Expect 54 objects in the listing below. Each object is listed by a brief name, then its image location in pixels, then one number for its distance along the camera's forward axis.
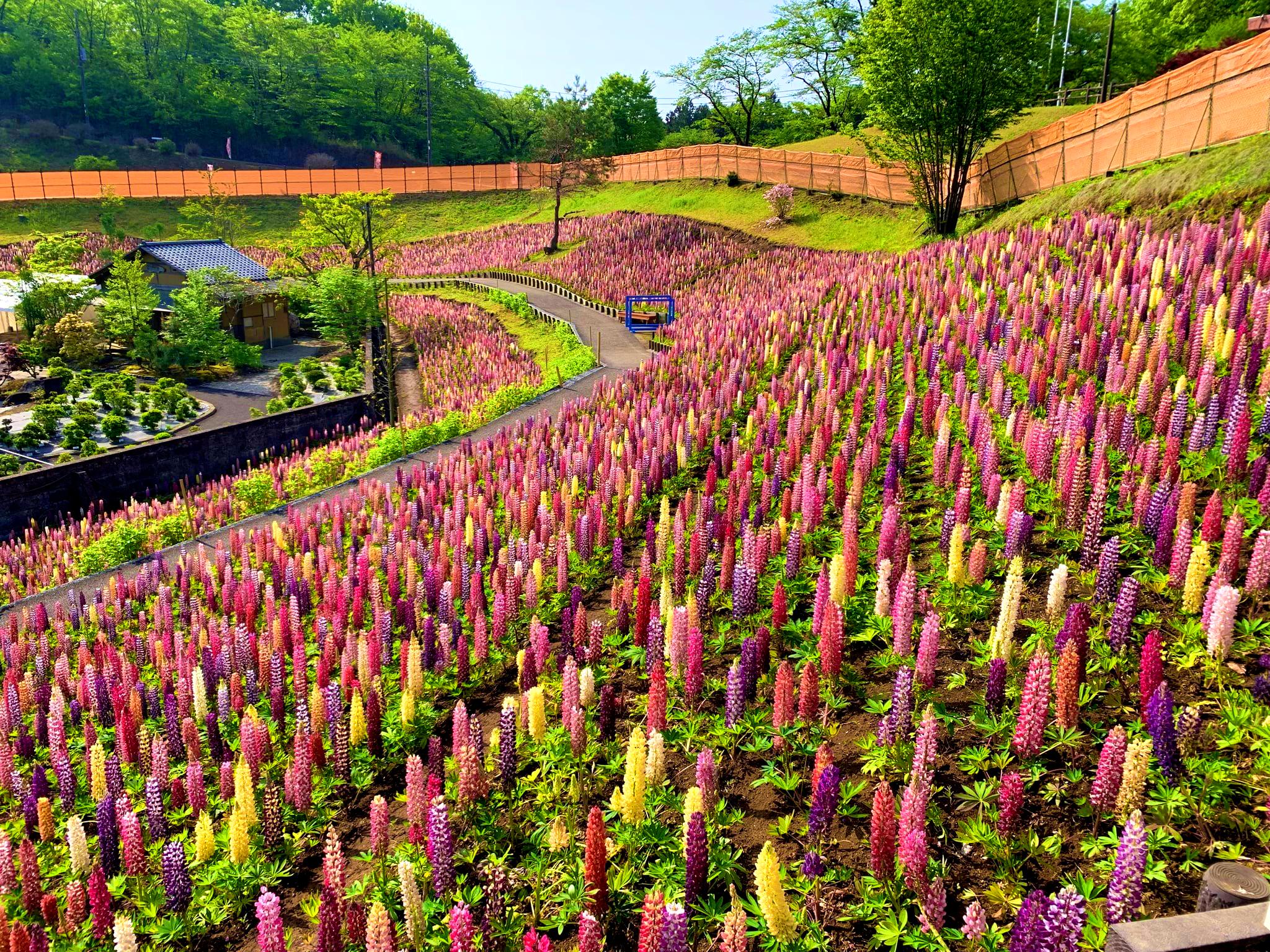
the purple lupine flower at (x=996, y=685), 6.37
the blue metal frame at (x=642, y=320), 41.28
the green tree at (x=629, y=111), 94.25
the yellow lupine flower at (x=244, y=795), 6.97
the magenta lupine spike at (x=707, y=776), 6.04
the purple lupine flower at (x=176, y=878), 6.58
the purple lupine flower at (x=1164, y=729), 5.34
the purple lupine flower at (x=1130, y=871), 4.45
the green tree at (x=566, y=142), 62.38
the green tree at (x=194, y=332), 43.19
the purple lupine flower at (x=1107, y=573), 7.22
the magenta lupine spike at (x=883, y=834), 5.19
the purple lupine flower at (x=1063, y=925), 4.23
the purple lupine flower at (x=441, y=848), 5.99
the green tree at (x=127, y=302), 44.44
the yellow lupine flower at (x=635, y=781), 6.07
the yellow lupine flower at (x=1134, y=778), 5.09
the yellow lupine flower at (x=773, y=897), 4.74
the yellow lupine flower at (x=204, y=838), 6.91
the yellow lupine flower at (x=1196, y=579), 6.66
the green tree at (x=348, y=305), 45.91
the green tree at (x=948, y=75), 36.34
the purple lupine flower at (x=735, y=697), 7.04
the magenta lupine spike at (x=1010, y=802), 5.32
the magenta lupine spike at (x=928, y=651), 6.72
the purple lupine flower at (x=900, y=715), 6.33
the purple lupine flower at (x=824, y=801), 5.48
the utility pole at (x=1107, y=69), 51.47
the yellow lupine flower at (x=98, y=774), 8.14
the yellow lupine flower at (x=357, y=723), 8.16
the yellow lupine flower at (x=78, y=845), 7.05
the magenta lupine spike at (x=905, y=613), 7.29
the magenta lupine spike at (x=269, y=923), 5.36
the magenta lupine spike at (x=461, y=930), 4.94
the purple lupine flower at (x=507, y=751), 7.00
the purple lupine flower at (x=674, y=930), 4.50
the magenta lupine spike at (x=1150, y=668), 5.73
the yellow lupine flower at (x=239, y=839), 6.87
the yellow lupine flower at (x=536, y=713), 7.33
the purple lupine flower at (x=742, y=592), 8.61
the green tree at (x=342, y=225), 55.03
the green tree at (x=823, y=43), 79.31
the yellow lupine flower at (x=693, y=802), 5.50
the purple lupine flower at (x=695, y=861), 5.38
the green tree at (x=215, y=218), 68.00
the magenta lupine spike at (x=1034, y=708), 5.84
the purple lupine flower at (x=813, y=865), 5.36
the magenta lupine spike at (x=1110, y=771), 5.25
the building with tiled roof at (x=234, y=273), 48.91
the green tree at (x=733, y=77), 85.25
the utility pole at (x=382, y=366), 30.07
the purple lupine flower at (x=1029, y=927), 4.25
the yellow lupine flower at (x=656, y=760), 6.20
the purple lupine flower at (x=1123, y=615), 6.59
